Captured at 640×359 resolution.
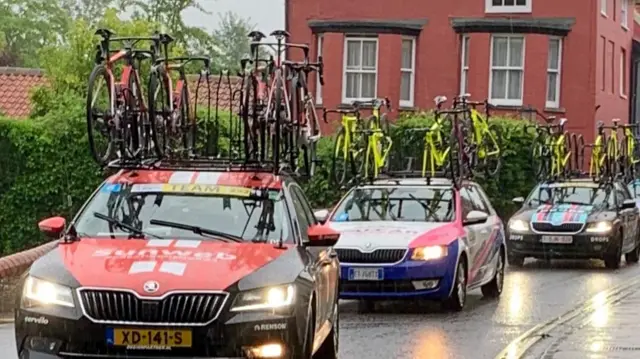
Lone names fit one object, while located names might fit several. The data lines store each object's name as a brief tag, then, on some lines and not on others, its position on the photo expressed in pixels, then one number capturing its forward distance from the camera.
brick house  37.28
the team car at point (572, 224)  22.66
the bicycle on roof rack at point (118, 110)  12.81
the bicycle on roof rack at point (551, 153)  25.45
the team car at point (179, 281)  8.34
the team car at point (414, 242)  14.78
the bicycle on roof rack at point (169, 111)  13.34
